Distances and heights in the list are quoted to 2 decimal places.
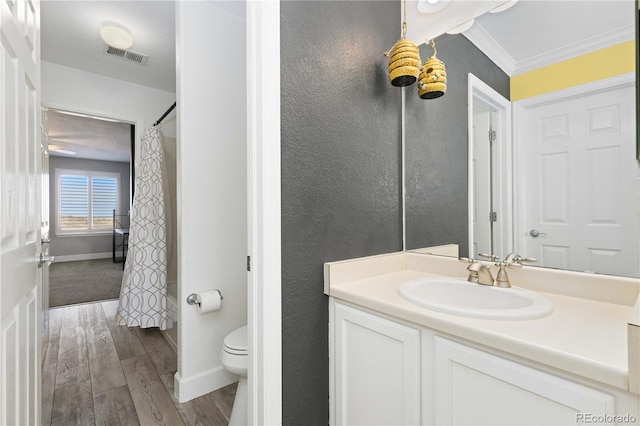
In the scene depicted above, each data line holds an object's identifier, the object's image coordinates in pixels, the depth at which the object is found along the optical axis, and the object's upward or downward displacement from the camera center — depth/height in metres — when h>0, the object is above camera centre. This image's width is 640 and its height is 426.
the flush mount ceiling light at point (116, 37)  2.43 +1.53
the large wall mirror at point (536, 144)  0.91 +0.26
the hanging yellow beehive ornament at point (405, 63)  1.25 +0.65
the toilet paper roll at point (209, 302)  1.74 -0.54
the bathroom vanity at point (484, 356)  0.60 -0.37
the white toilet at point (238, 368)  1.43 -0.77
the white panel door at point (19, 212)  0.73 +0.01
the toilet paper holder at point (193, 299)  1.77 -0.52
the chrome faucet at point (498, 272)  1.08 -0.23
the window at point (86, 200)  6.66 +0.33
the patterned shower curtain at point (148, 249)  2.44 -0.31
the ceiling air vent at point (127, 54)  2.74 +1.56
